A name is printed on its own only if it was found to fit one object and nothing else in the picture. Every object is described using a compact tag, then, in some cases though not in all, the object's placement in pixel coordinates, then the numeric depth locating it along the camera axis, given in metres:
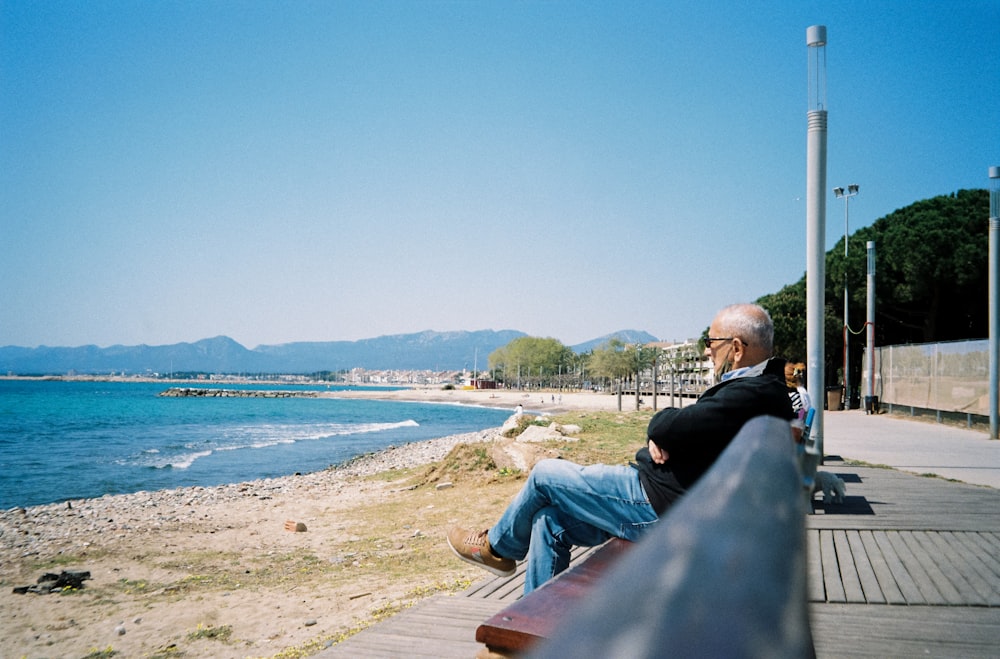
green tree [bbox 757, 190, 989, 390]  28.52
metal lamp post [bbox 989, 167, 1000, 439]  15.12
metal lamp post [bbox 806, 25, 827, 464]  9.33
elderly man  3.10
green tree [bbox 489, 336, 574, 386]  136.38
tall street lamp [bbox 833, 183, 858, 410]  27.21
